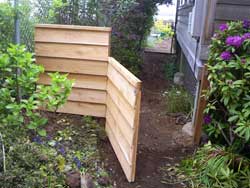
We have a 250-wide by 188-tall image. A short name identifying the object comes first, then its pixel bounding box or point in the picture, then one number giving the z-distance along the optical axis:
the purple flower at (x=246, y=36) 2.95
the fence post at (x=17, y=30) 3.35
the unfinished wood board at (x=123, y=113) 2.72
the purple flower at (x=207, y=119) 3.29
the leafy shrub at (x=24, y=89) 2.77
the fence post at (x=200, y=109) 3.60
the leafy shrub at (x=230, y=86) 2.68
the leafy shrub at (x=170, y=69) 7.97
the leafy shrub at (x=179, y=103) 5.06
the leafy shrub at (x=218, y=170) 2.68
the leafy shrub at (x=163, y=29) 15.86
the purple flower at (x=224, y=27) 3.29
